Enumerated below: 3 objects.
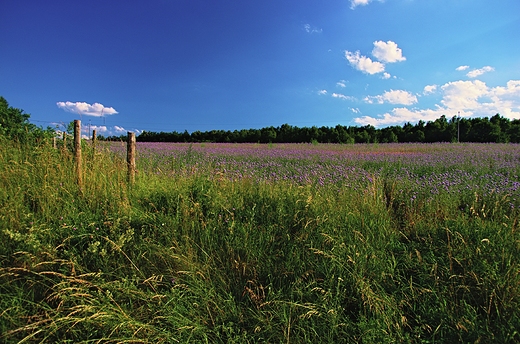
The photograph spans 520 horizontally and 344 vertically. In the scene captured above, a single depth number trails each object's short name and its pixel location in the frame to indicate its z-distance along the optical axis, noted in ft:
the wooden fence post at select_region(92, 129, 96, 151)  17.87
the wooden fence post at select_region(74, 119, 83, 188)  13.60
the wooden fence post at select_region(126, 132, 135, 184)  14.58
